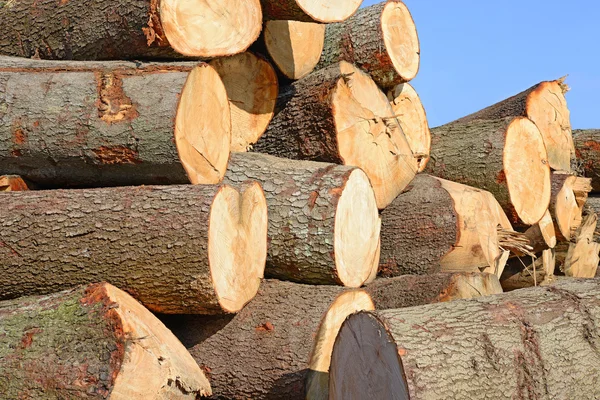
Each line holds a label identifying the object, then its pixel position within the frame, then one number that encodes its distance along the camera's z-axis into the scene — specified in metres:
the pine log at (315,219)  3.62
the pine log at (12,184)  3.48
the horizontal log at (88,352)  2.67
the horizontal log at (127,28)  3.56
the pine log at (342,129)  4.20
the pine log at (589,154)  6.32
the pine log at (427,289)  3.74
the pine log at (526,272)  5.06
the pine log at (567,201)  5.37
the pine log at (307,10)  4.04
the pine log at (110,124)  3.32
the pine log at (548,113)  5.43
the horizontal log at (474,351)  2.55
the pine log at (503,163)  4.78
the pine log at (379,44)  4.75
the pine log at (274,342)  3.21
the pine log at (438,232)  4.19
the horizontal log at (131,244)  3.10
